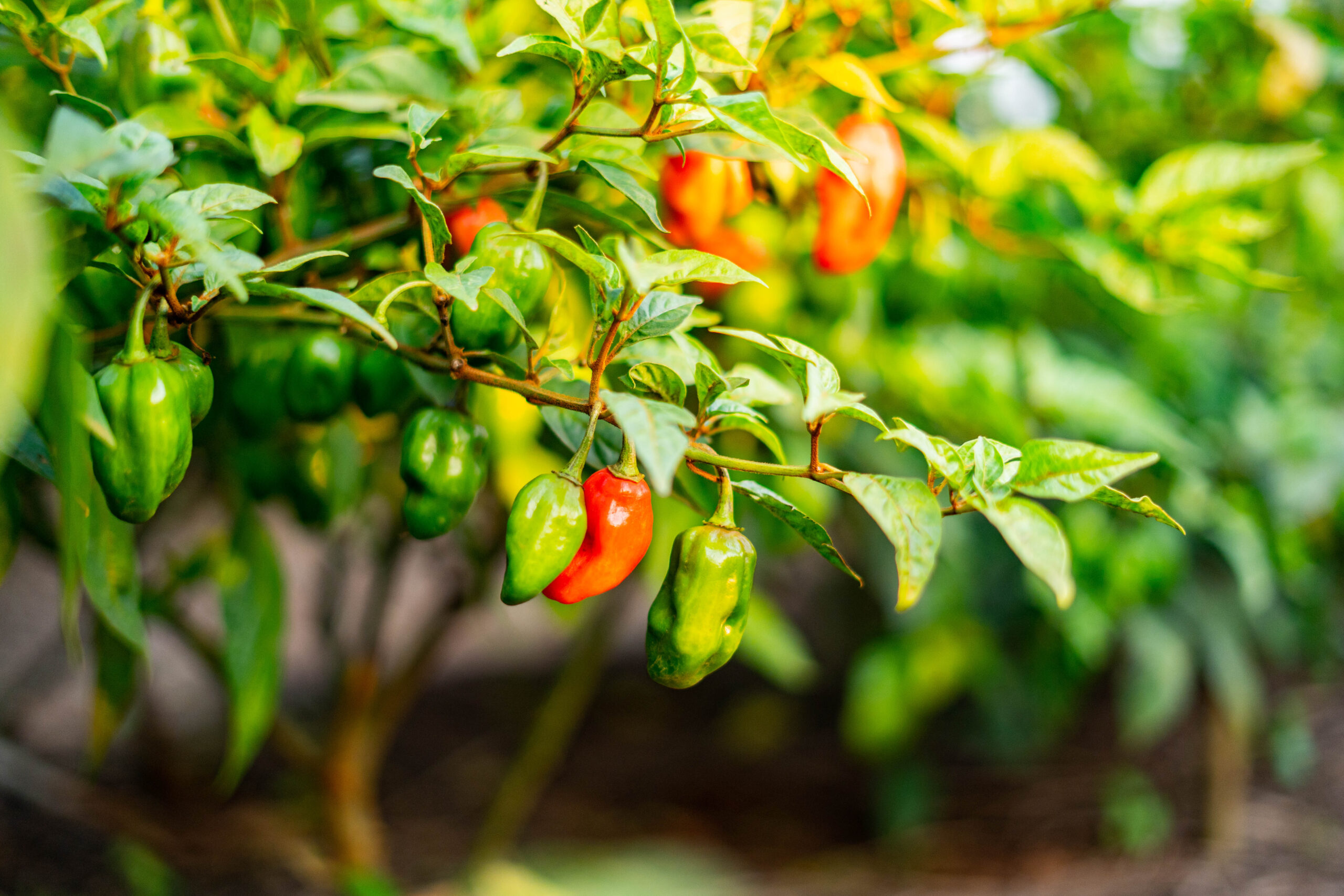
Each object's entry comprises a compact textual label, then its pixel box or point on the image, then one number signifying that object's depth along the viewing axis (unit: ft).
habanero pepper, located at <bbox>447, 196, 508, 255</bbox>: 2.97
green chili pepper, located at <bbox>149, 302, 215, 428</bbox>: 2.77
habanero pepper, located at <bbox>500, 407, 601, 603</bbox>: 2.77
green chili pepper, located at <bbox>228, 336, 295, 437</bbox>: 3.06
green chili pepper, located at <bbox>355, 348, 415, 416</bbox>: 3.02
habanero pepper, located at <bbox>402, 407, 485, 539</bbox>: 2.89
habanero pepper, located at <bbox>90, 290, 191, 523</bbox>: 2.73
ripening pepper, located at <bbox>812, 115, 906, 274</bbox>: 3.09
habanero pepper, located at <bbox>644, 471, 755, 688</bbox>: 2.79
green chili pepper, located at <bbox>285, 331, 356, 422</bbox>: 2.99
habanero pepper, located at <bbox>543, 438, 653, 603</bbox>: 2.81
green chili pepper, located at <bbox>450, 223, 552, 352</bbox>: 2.82
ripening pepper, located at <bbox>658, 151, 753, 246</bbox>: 3.06
